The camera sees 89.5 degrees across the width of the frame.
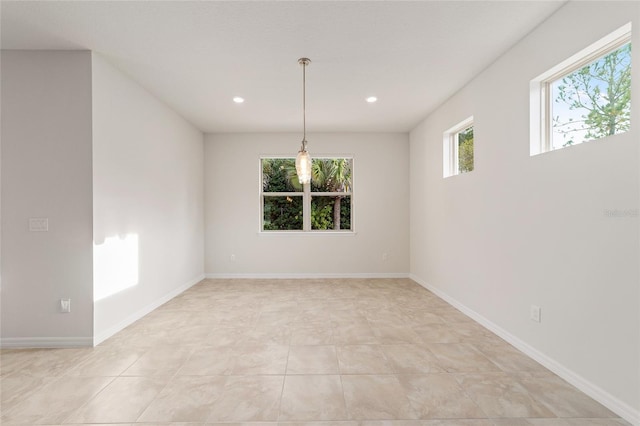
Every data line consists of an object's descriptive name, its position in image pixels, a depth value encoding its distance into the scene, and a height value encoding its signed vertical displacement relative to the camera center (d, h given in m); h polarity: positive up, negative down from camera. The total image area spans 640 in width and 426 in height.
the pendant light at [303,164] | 3.14 +0.47
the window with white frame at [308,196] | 5.96 +0.29
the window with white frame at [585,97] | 1.97 +0.80
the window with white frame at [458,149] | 3.85 +0.81
